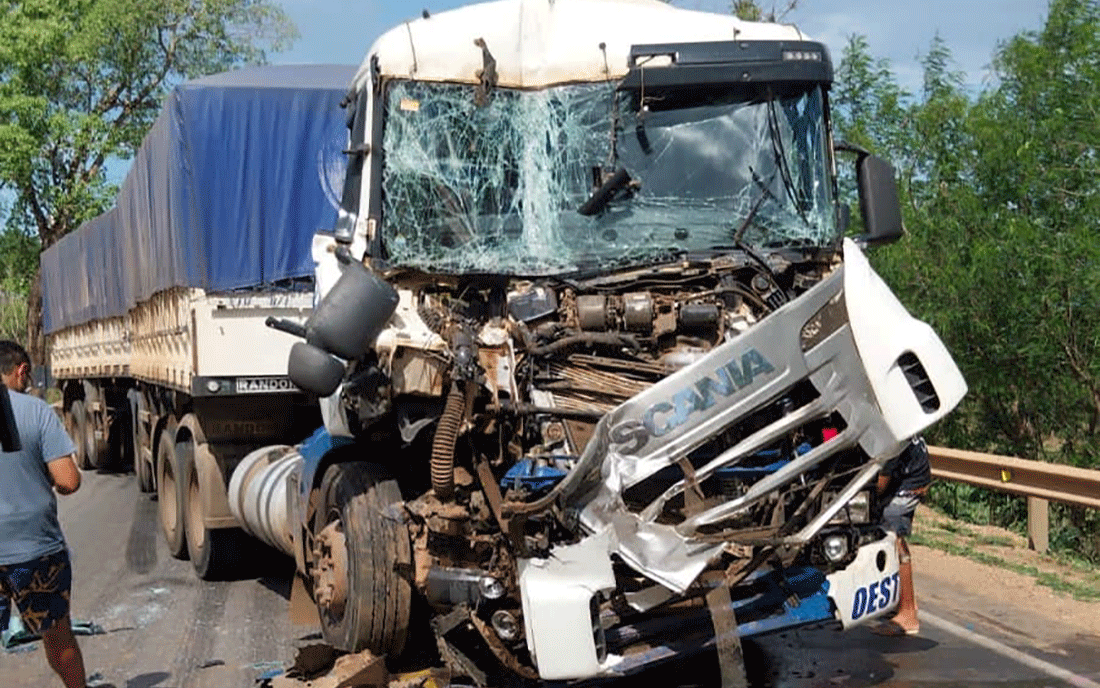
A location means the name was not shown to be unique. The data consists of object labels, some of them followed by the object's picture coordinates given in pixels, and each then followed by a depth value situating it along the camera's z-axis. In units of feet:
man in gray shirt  18.53
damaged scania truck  15.65
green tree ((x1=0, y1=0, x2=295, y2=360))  93.97
